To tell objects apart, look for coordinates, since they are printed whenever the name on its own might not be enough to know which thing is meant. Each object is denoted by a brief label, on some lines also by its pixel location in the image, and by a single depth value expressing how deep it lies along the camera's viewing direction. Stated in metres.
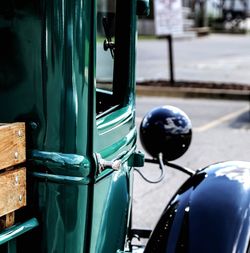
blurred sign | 15.72
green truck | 3.15
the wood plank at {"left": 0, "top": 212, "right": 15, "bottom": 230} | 3.15
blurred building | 37.89
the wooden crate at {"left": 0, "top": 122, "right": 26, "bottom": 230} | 3.08
